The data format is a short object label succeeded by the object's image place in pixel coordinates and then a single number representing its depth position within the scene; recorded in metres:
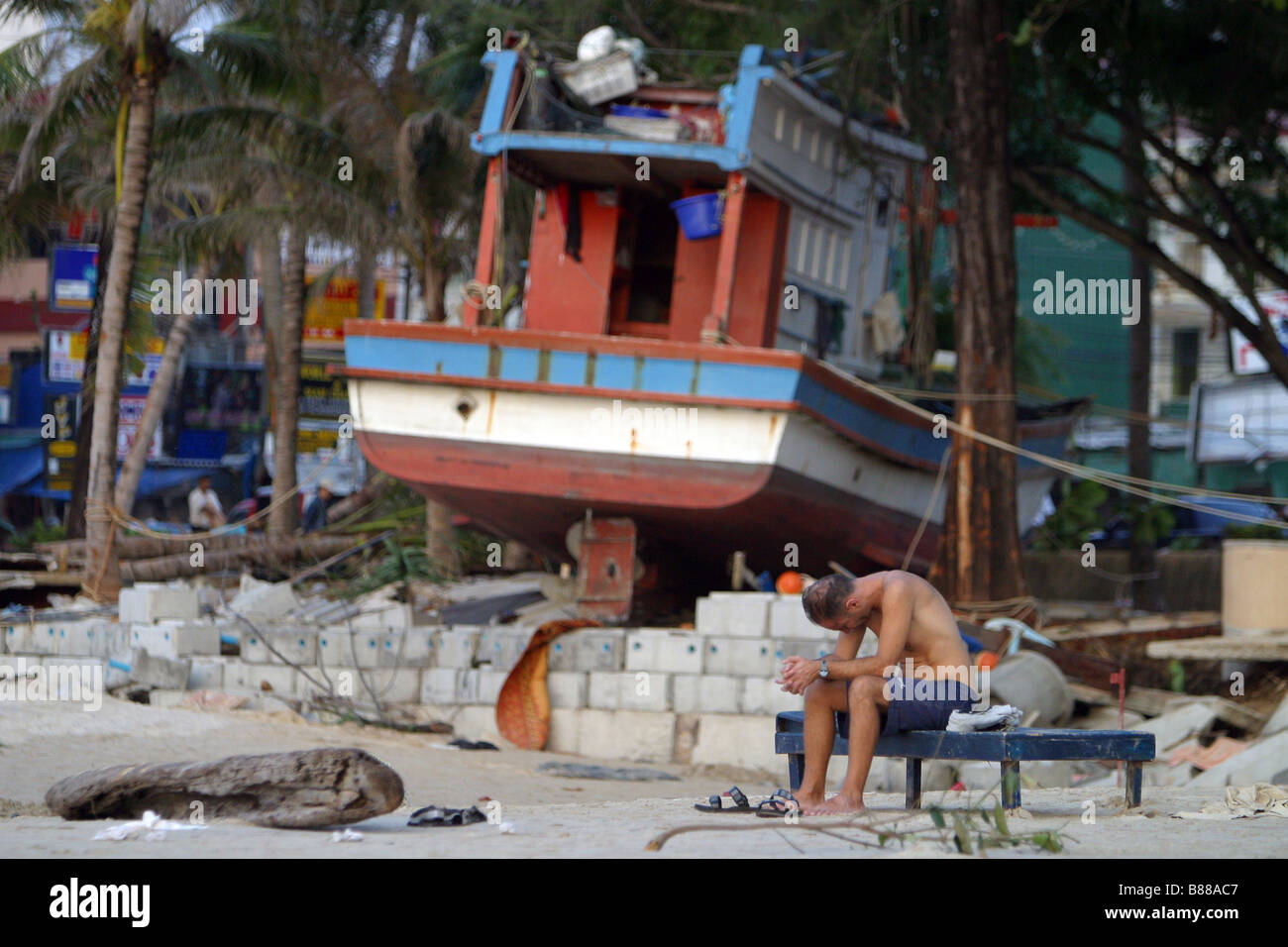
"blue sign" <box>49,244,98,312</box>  28.26
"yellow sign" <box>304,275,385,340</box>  30.23
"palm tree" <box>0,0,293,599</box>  15.23
